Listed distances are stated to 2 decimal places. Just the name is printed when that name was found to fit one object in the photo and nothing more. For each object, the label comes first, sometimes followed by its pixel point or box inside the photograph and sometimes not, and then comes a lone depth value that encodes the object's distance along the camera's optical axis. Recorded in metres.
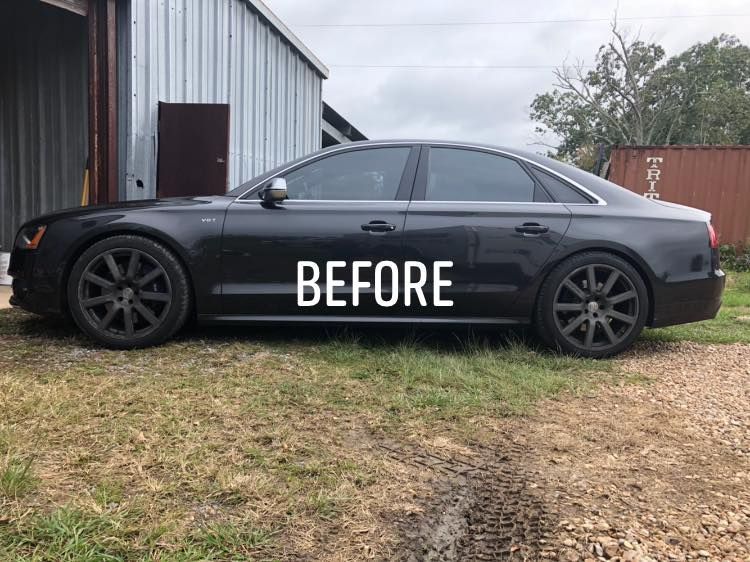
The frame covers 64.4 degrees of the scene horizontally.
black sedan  3.72
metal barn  6.12
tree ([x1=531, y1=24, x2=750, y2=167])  30.81
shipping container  11.29
